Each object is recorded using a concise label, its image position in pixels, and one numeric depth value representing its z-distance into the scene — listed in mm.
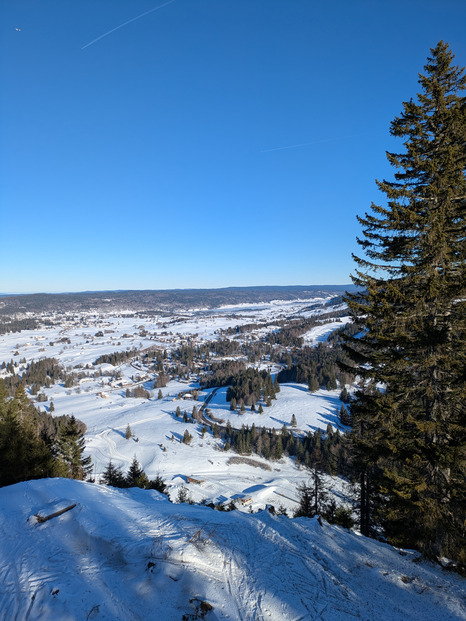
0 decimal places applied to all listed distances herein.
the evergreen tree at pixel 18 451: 19391
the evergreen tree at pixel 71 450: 23948
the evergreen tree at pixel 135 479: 23364
